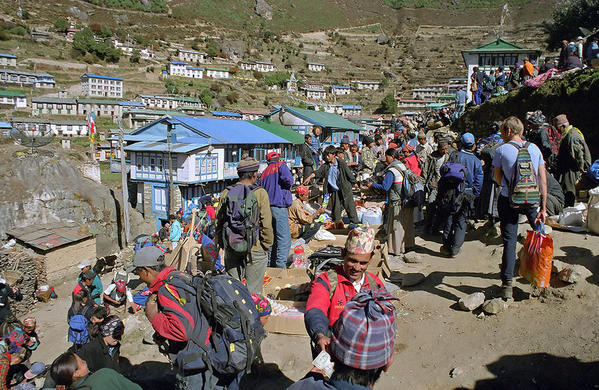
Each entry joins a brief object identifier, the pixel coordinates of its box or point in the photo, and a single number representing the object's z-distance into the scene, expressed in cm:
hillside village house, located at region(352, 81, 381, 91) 9788
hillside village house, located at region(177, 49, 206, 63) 9639
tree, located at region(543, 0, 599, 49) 3209
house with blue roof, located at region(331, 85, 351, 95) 9412
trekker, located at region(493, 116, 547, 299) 387
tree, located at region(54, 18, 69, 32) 9438
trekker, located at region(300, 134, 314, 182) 1024
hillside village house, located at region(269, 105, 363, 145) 4062
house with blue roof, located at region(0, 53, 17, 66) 7088
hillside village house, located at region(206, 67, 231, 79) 9081
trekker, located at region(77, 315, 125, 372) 392
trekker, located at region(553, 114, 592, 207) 588
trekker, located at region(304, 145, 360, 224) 779
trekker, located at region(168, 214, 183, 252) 1288
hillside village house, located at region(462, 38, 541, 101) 3078
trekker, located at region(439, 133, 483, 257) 559
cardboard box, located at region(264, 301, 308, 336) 445
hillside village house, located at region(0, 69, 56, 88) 6637
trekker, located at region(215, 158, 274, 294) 449
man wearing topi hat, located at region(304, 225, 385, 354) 237
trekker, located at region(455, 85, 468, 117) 1992
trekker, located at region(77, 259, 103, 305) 657
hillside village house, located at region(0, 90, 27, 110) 6044
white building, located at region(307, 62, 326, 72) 10912
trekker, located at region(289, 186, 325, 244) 696
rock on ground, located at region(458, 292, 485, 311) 428
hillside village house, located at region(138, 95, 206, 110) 6875
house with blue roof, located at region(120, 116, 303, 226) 2967
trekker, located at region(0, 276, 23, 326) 645
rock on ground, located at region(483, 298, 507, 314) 408
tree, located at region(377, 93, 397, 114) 7912
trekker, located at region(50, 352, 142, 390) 252
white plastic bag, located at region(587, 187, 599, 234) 521
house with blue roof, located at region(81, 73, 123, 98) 6956
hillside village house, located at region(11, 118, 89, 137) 5369
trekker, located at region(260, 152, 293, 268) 564
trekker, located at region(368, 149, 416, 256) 612
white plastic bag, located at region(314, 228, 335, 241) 720
